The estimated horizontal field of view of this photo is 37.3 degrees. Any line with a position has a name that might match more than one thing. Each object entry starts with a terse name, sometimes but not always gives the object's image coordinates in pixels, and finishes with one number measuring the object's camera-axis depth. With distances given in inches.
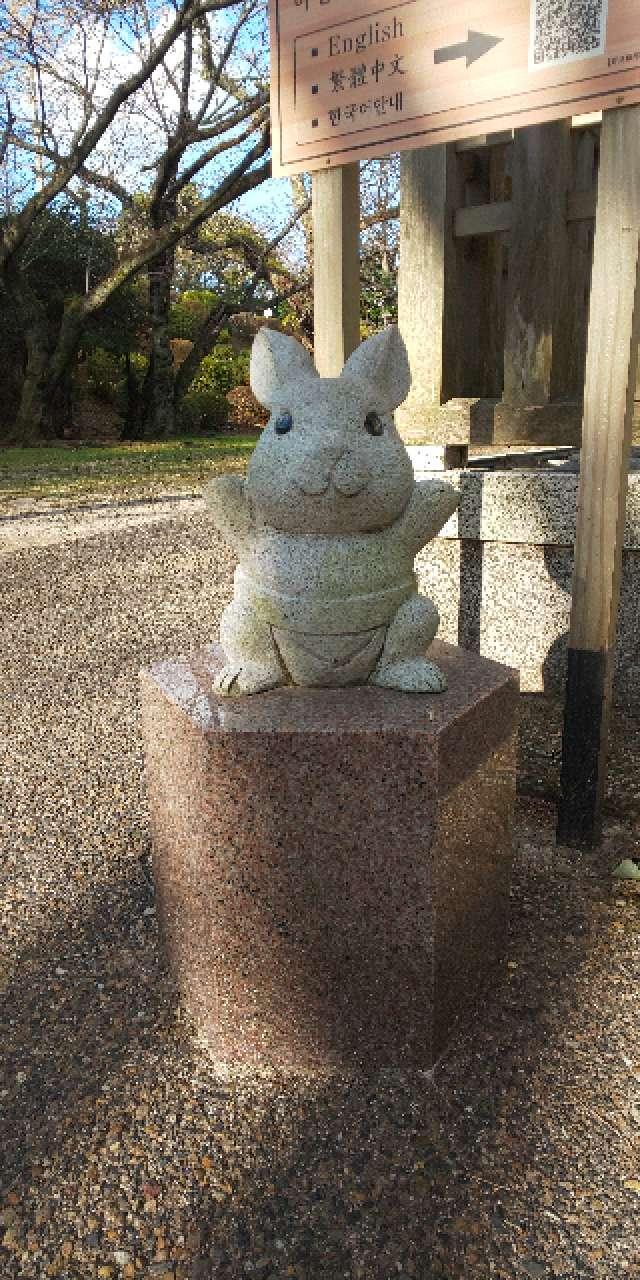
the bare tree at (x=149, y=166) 516.1
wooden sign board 101.0
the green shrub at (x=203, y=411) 719.1
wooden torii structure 109.0
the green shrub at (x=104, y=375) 690.2
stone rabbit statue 84.4
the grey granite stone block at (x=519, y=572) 152.5
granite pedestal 81.4
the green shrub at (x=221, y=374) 771.4
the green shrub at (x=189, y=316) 808.9
